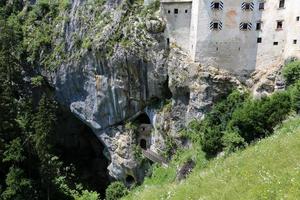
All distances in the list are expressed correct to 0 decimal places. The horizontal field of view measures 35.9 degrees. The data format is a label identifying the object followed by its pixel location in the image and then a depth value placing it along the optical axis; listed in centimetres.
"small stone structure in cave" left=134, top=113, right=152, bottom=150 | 5538
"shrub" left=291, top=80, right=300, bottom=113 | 3869
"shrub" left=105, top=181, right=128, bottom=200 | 5373
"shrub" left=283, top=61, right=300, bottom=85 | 4253
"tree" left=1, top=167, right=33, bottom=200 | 4579
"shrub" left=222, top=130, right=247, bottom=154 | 4034
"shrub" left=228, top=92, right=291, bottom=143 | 3928
